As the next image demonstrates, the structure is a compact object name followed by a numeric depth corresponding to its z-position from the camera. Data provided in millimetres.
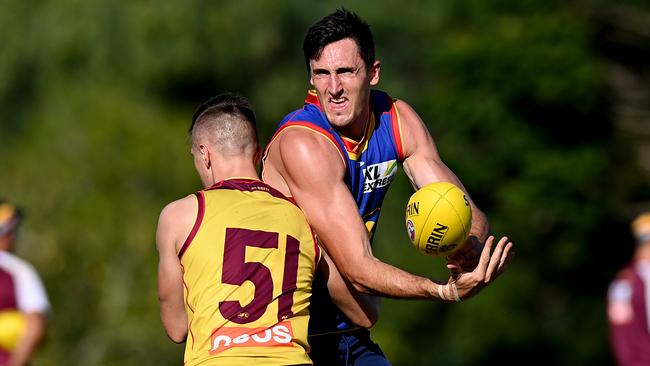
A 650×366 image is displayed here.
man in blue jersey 13172
